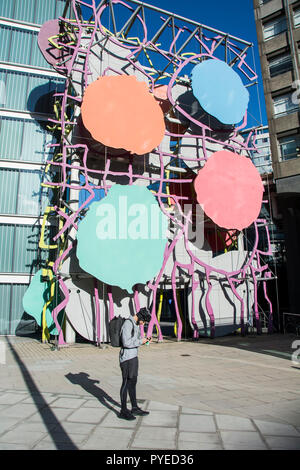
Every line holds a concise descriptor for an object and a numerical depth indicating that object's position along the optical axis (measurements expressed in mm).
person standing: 6168
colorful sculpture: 17203
